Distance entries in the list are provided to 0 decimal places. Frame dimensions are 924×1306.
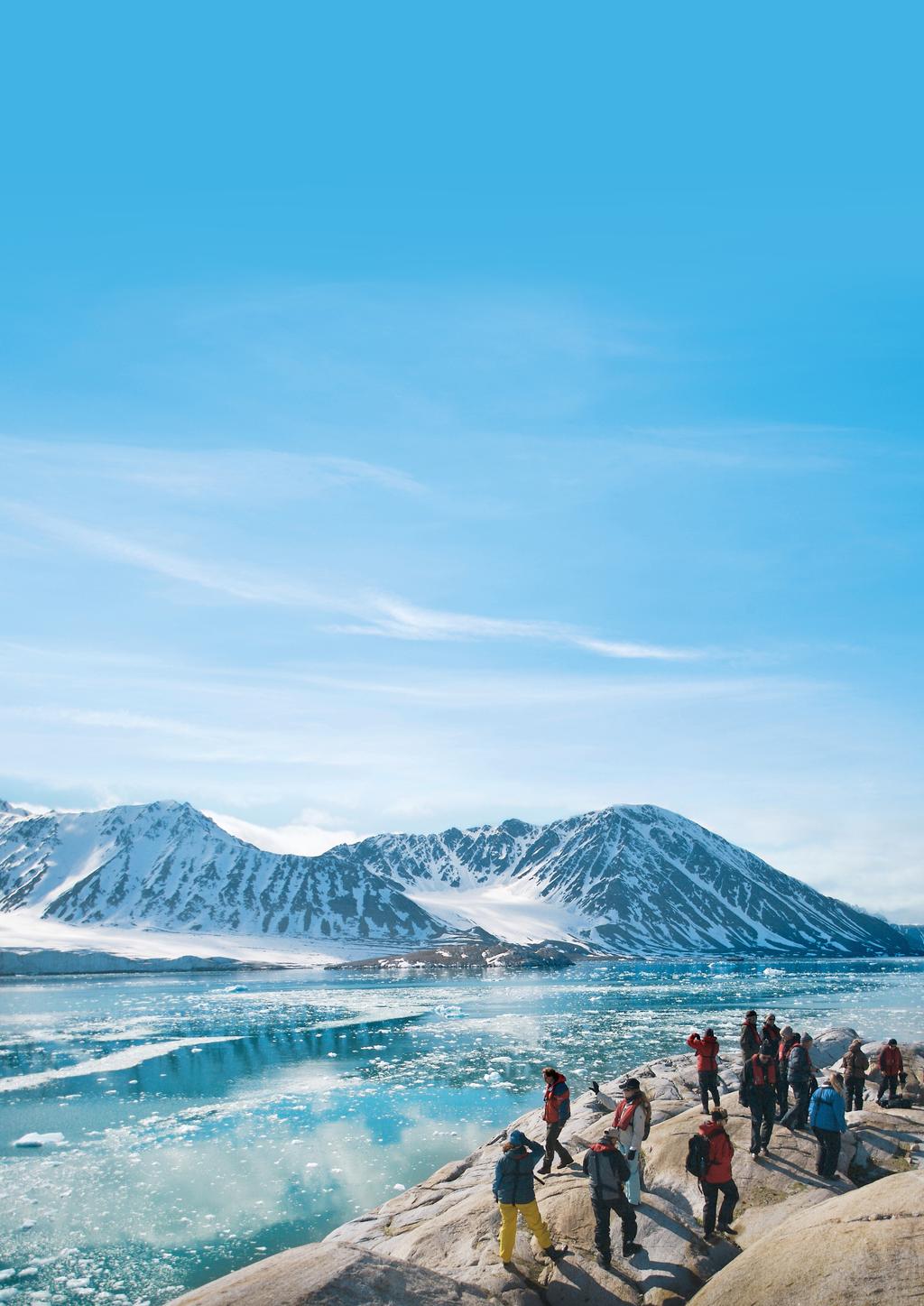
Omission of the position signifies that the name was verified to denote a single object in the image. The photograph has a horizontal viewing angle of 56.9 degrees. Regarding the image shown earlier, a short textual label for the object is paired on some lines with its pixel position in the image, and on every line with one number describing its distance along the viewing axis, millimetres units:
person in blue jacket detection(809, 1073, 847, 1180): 17453
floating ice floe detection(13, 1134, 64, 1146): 34625
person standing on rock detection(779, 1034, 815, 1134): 20188
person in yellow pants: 15258
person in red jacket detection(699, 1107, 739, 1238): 16219
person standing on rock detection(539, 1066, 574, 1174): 19766
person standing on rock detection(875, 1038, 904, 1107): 27094
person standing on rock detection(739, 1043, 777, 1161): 19141
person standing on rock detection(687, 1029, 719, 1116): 23641
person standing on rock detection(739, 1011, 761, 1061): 22891
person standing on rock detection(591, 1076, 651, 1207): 17938
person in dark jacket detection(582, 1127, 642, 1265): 15602
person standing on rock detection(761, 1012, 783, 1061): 24172
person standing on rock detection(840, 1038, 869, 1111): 25578
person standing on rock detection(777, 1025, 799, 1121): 22047
